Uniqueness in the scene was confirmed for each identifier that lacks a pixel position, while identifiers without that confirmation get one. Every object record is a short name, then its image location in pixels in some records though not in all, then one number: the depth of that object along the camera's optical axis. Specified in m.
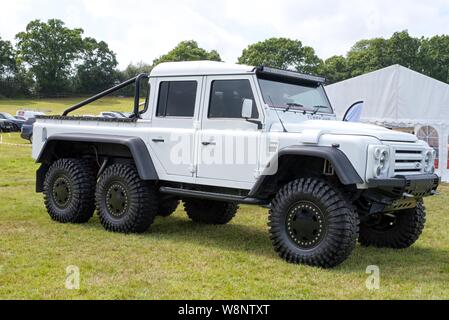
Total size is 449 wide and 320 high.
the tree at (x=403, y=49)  78.69
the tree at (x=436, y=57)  74.88
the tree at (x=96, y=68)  72.88
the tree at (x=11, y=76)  71.75
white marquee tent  18.48
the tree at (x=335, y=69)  76.32
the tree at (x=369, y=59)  78.12
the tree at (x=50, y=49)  77.44
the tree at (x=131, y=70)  74.99
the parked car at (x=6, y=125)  35.25
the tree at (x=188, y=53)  77.08
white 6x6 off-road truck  6.16
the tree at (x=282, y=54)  79.56
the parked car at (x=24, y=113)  39.17
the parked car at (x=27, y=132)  27.28
